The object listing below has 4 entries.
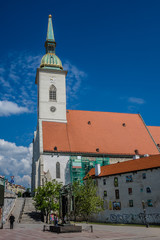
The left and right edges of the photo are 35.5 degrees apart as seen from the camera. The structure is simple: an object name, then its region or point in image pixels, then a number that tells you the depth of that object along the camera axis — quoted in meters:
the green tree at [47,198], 30.73
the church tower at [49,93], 46.34
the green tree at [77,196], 32.97
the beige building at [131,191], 29.86
